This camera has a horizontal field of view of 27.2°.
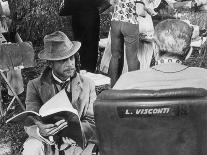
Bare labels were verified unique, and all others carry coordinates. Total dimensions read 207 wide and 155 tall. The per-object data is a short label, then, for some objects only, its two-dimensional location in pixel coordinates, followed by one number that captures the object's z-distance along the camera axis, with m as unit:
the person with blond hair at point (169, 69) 2.52
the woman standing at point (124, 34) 5.06
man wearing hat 3.20
